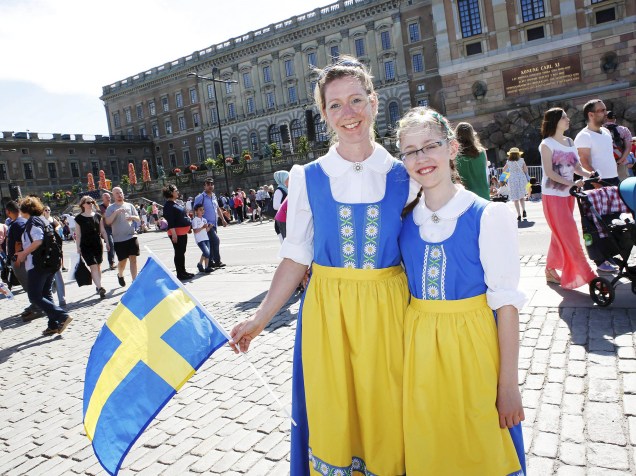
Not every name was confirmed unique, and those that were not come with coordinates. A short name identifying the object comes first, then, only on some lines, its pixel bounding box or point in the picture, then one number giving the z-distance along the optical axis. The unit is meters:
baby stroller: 4.43
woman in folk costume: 2.04
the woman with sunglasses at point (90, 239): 8.64
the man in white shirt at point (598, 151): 5.67
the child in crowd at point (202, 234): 9.87
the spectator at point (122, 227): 8.80
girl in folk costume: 1.84
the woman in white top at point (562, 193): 5.07
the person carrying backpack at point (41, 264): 6.51
